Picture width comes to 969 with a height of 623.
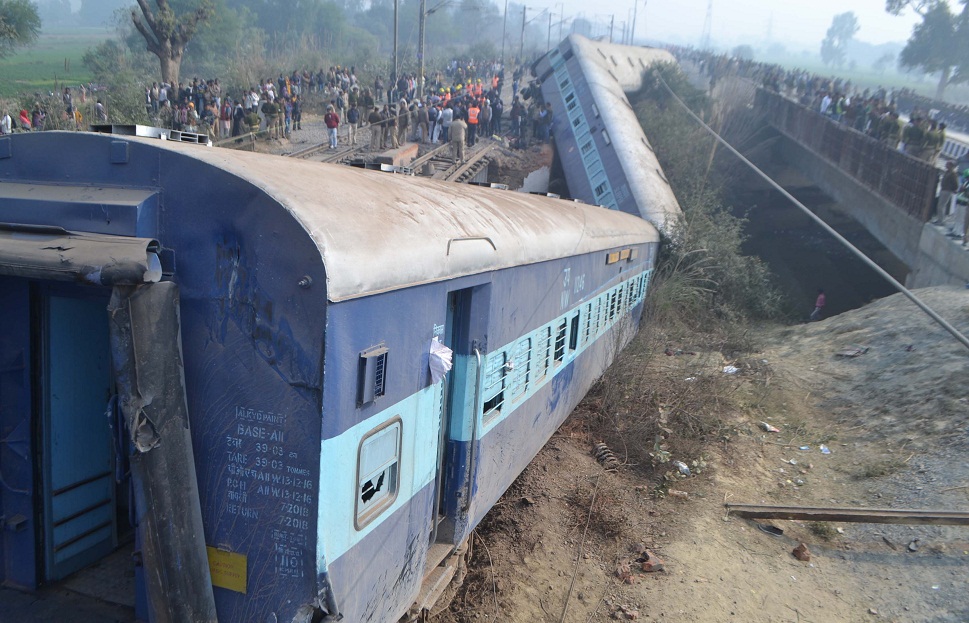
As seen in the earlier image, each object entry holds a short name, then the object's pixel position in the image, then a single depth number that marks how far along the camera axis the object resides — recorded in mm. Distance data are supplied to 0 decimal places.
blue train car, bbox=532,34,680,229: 19344
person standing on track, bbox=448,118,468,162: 22281
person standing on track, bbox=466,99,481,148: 25578
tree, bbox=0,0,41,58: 34719
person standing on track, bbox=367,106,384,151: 22359
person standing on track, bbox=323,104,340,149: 20953
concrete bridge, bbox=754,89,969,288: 16719
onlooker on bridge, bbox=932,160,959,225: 16547
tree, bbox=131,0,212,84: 25688
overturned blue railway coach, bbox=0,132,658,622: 3309
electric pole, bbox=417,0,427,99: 29108
